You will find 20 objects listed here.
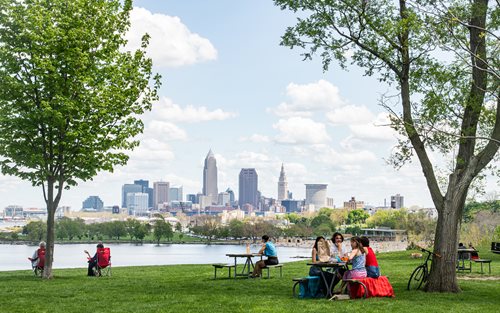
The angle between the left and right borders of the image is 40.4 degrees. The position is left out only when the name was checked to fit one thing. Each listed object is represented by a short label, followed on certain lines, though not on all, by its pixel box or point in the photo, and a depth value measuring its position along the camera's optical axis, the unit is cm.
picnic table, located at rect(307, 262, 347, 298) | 1508
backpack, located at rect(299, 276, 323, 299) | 1543
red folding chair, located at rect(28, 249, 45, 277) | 2309
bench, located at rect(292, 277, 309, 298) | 1531
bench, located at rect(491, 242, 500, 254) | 2848
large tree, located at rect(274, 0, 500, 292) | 1681
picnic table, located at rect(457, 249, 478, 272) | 2345
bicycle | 1733
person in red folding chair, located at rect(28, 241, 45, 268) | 2325
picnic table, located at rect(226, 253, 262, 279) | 2008
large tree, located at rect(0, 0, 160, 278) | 2173
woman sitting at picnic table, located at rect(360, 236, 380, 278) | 1548
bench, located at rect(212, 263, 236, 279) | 2059
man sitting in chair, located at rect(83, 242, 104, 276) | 2320
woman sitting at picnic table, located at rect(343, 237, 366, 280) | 1503
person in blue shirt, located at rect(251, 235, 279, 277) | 2036
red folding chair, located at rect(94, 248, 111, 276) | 2314
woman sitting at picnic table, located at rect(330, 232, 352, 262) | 1697
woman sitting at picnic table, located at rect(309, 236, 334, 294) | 1648
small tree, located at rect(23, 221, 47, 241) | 19632
